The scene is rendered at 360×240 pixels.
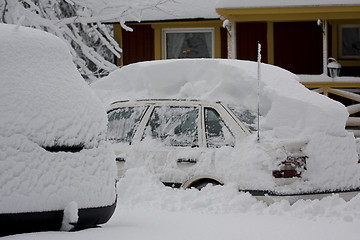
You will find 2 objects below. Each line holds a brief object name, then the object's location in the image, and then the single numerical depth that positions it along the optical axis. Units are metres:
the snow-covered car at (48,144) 7.31
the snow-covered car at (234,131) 11.07
